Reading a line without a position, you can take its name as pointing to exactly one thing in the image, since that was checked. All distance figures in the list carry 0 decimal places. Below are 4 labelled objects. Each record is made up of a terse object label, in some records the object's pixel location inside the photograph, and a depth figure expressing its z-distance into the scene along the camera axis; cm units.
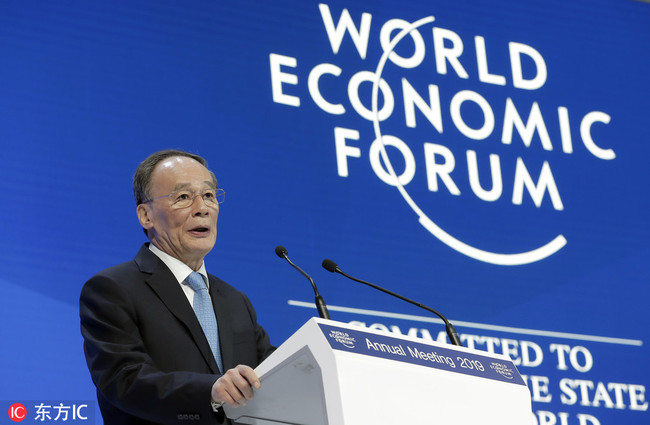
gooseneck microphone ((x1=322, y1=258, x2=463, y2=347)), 484
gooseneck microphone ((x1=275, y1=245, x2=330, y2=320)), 448
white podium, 356
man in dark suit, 418
